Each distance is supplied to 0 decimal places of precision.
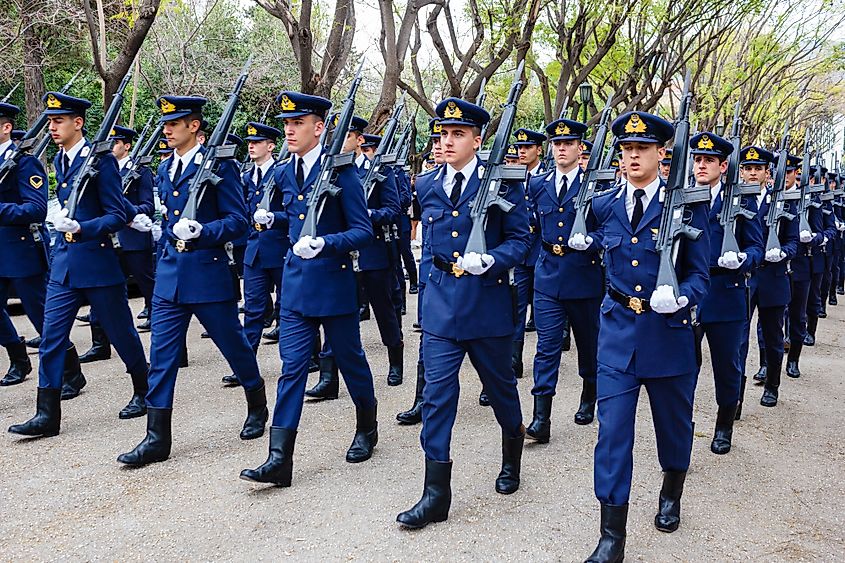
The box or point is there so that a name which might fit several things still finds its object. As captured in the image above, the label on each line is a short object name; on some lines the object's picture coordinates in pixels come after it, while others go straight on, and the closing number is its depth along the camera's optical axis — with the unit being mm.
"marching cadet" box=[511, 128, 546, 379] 6742
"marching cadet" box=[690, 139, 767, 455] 5000
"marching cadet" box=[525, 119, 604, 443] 5355
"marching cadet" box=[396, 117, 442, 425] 5645
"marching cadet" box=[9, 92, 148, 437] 5227
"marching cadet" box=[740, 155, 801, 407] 6289
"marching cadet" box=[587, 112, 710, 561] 3623
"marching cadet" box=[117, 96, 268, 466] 4805
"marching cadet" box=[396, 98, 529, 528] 4020
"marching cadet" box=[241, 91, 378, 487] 4438
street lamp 16156
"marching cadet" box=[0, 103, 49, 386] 5973
